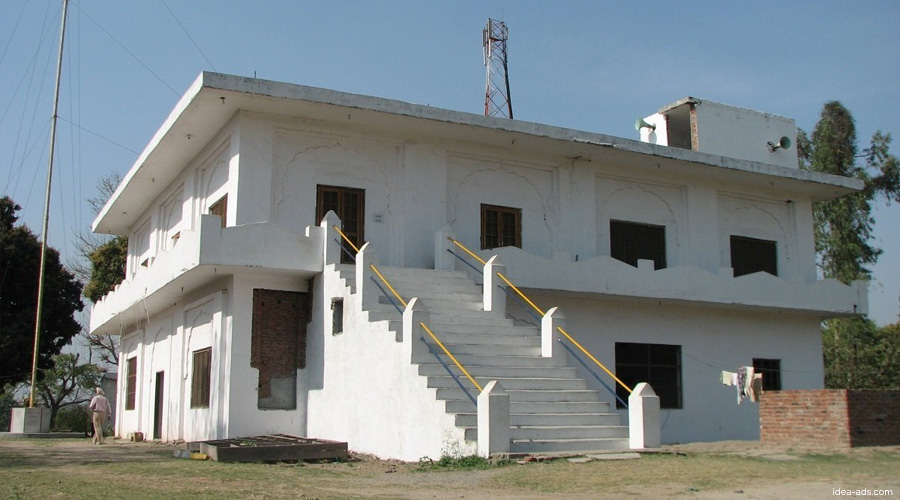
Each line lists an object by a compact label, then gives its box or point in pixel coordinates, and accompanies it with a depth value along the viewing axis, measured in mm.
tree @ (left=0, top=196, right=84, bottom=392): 35531
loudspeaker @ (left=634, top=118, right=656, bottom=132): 27094
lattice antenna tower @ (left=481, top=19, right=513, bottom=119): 30250
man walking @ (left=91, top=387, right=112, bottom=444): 22188
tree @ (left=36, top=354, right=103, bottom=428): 36656
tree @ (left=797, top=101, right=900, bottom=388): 35406
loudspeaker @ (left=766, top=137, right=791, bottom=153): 26144
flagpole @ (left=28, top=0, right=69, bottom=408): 28359
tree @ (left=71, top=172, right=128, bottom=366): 37250
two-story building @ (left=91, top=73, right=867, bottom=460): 15320
